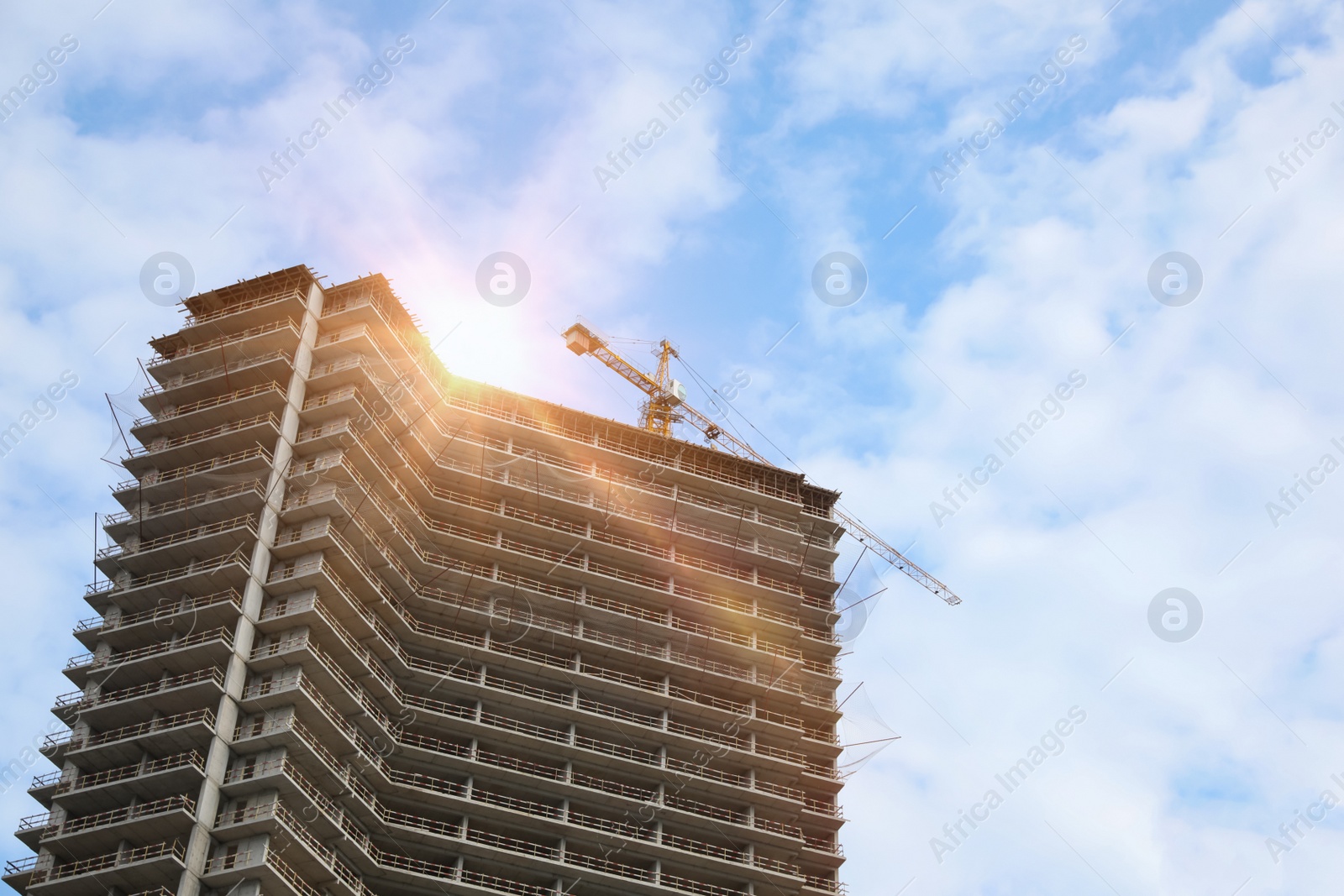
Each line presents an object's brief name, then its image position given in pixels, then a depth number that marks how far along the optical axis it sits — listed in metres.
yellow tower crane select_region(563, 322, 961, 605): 135.25
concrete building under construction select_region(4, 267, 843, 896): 77.38
